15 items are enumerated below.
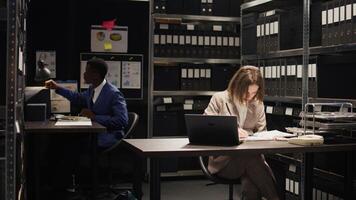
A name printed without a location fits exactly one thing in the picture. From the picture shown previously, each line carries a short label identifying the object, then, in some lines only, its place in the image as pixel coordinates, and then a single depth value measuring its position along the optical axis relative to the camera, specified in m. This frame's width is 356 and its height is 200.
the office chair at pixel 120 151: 4.34
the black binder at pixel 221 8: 5.66
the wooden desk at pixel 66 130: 3.70
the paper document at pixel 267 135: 3.20
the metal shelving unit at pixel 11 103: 2.42
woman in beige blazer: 3.44
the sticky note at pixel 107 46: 5.46
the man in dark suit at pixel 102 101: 4.40
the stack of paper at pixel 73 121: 3.99
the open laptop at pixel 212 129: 2.85
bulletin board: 5.53
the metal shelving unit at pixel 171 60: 5.50
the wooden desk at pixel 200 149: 2.70
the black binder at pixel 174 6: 5.48
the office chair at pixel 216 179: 3.43
